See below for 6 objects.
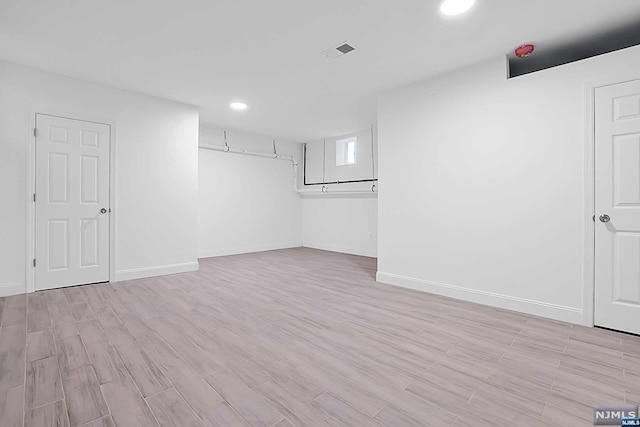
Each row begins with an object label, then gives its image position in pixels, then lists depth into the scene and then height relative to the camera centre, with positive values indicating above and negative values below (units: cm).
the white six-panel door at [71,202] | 357 +14
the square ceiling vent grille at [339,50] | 295 +167
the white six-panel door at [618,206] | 246 +8
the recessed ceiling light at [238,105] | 467 +174
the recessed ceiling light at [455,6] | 229 +164
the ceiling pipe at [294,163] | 614 +130
